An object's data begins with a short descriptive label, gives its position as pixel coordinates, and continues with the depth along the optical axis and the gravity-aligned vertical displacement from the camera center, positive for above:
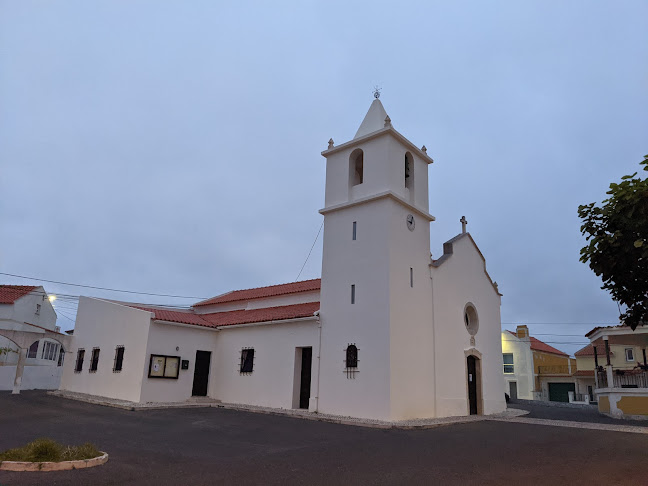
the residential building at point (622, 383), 20.20 +0.21
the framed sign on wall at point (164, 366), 19.02 +0.20
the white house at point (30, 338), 23.92 +1.51
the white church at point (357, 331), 16.41 +1.71
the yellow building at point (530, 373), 40.62 +0.98
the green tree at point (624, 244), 7.61 +2.28
